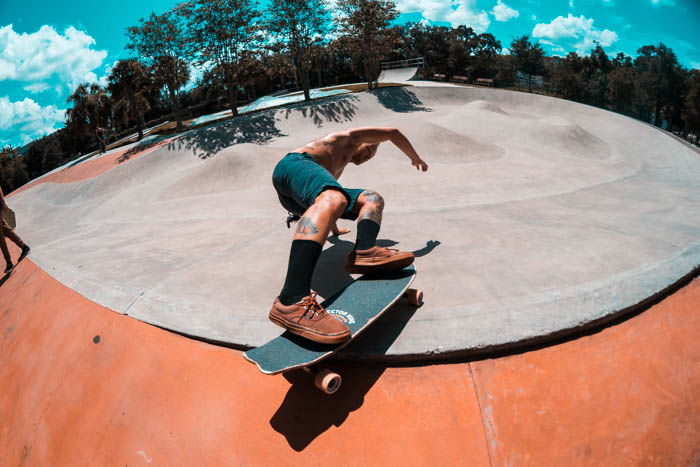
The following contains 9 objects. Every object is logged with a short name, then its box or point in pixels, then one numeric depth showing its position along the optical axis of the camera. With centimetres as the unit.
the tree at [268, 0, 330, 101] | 2602
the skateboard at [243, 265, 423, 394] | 224
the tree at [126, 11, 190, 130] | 2528
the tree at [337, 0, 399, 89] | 2834
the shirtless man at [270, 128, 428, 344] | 244
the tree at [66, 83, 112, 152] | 2645
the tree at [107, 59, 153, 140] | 2528
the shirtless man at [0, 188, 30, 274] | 766
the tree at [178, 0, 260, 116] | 2456
